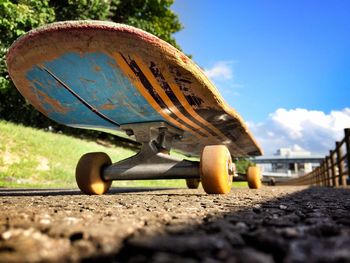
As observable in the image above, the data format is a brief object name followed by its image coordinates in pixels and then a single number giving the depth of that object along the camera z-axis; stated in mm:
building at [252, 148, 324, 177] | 55188
